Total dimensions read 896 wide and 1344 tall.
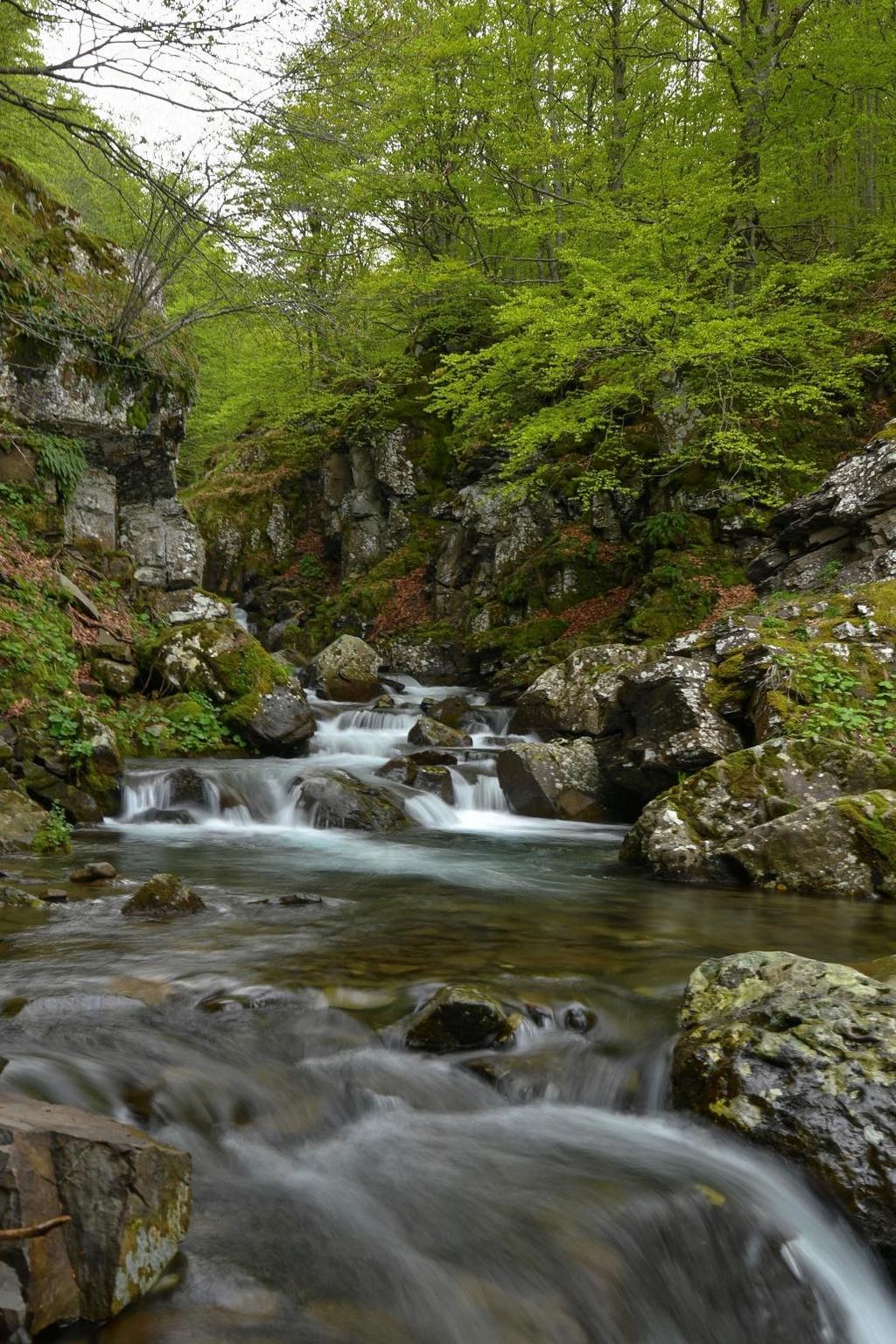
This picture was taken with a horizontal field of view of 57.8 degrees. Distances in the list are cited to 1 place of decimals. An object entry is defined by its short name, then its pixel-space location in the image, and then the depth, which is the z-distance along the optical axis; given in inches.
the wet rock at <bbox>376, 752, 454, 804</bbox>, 410.9
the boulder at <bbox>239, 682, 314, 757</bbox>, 455.8
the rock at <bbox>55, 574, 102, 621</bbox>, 451.5
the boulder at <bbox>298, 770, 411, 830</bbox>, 367.2
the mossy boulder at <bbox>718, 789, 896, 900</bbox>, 246.8
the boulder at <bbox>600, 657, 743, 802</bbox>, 333.7
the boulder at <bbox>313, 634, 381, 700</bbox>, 621.9
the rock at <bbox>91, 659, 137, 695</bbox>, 435.5
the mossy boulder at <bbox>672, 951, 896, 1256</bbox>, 107.8
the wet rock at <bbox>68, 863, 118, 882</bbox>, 238.5
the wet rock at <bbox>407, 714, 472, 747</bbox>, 487.8
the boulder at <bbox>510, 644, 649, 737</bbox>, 415.8
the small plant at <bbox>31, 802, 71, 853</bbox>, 276.8
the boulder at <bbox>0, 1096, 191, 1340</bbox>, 74.0
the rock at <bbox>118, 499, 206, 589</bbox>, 543.2
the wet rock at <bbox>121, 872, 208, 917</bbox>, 209.6
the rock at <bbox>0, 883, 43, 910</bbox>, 208.2
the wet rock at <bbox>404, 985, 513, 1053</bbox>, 142.8
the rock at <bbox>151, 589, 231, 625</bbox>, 530.0
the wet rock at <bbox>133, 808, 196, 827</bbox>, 354.9
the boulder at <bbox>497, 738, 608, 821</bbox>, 390.0
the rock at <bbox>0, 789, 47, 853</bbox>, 277.7
